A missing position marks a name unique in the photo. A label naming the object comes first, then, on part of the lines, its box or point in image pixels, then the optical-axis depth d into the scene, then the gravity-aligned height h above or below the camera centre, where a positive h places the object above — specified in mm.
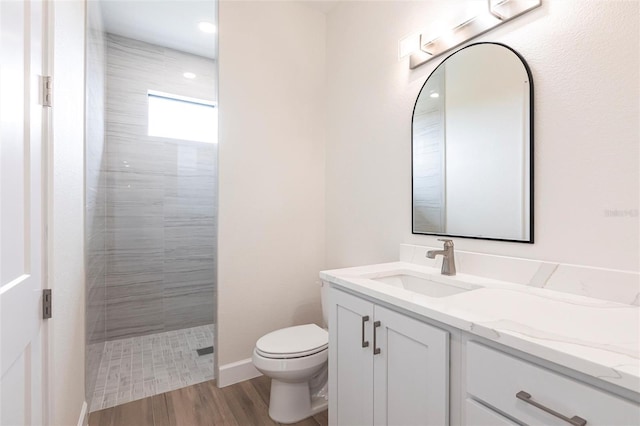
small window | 2924 +907
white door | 767 -7
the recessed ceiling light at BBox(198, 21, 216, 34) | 2531 +1518
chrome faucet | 1468 -225
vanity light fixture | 1312 +857
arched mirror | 1314 +306
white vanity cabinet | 989 -573
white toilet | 1677 -843
